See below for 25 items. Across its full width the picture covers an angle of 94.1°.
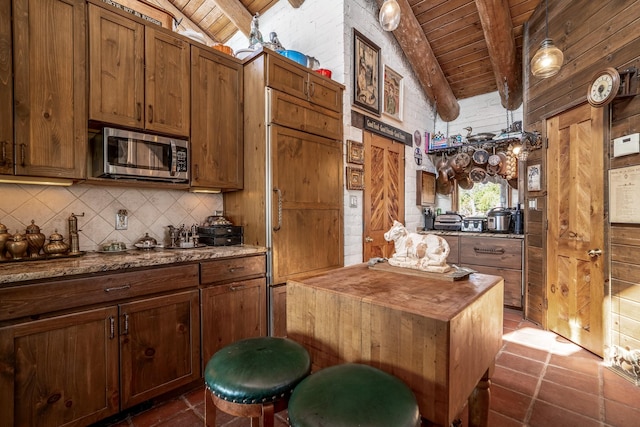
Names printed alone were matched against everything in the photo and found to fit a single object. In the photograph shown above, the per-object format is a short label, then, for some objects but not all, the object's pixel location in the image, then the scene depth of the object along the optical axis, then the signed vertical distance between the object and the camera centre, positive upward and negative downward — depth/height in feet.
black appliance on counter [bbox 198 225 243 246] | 8.32 -0.69
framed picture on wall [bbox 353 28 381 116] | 10.77 +5.20
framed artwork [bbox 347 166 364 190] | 10.59 +1.14
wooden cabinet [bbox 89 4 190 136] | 6.30 +3.12
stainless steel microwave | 6.46 +1.27
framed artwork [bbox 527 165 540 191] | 10.64 +1.15
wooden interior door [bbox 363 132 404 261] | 11.64 +0.83
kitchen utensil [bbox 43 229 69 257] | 6.07 -0.73
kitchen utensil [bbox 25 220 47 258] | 5.96 -0.57
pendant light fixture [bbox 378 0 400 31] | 6.31 +4.21
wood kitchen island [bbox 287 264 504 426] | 3.31 -1.55
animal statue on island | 5.45 -0.79
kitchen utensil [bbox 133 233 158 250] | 7.57 -0.82
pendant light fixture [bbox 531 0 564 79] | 8.32 +4.20
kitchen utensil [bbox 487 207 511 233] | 12.79 -0.46
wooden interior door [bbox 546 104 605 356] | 8.31 -0.52
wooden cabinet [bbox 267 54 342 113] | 8.19 +3.81
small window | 14.53 +0.62
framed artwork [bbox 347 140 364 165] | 10.59 +2.10
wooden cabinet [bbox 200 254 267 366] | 6.88 -2.22
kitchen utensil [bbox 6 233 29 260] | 5.63 -0.66
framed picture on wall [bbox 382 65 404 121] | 12.82 +5.17
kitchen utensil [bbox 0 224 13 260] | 5.61 -0.50
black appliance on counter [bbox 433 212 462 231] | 14.39 -0.60
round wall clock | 7.36 +3.15
